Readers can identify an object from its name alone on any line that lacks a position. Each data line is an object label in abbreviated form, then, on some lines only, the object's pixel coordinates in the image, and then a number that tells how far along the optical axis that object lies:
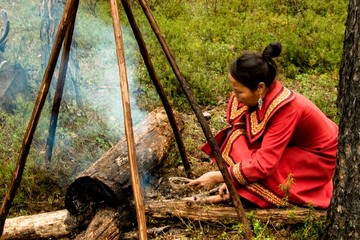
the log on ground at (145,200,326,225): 3.53
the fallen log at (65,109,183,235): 3.71
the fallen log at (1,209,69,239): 3.85
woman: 3.47
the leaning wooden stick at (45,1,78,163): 3.98
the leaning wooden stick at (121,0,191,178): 3.63
